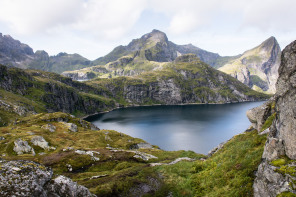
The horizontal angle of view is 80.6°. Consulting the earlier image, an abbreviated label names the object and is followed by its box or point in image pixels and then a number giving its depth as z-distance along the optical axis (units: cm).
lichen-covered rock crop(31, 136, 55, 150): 6588
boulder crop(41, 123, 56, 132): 9106
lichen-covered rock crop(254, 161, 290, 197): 1442
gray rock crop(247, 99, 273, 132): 2825
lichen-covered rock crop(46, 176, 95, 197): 1550
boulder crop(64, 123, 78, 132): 9895
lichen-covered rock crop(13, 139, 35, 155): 6010
